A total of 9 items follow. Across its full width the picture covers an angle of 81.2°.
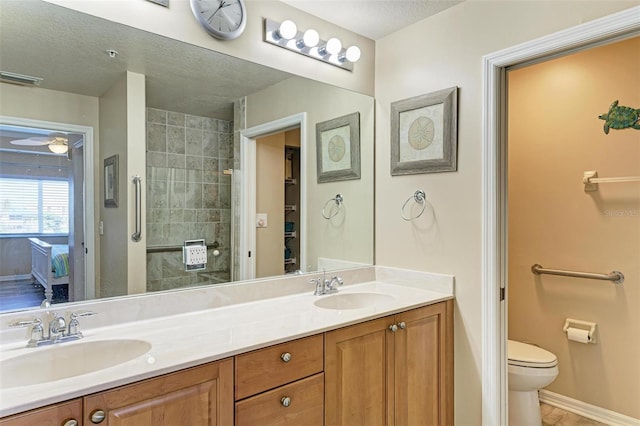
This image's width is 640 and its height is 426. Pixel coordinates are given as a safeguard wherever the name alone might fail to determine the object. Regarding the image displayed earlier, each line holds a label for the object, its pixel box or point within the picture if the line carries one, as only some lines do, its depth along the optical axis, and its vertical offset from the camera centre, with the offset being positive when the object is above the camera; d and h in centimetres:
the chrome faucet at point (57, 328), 125 -39
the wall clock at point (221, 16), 161 +87
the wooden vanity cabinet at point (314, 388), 100 -59
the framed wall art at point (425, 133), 195 +43
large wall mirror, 131 +21
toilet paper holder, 235 -75
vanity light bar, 186 +88
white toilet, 209 -96
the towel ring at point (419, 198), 207 +7
